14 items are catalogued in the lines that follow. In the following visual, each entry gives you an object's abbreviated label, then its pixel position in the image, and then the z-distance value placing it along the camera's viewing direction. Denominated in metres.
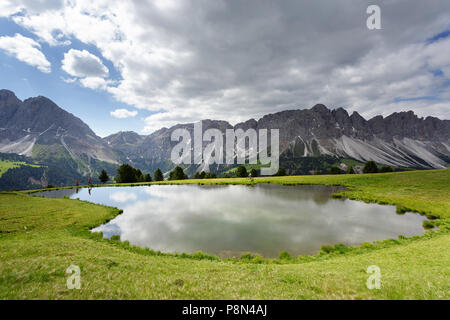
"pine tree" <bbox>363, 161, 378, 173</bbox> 119.61
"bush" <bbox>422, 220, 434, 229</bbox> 29.50
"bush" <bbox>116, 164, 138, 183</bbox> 115.00
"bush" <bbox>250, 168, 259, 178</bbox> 120.86
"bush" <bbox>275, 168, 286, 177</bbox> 137.12
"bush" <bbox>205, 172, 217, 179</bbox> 138.52
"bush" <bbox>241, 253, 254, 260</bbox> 20.43
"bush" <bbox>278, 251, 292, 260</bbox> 20.36
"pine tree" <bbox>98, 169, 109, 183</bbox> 105.06
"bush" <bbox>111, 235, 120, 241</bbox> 25.67
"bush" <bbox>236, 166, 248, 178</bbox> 131.73
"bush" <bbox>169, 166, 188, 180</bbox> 132.12
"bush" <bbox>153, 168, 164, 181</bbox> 127.50
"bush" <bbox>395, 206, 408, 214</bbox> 38.38
